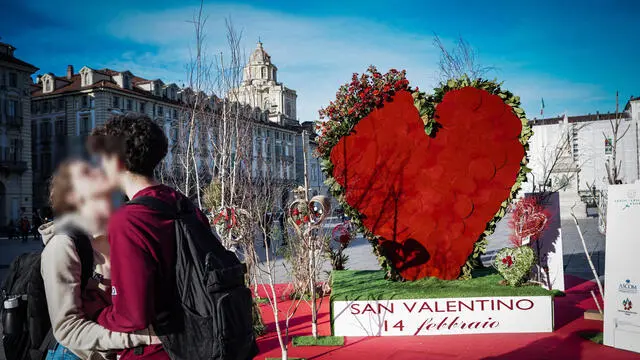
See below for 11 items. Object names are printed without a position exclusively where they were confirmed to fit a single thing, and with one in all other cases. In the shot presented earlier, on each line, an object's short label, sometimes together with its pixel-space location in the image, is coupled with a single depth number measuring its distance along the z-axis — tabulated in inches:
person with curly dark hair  69.2
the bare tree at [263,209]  227.4
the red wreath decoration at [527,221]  355.6
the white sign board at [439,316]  274.4
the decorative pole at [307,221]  253.4
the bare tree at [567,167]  1192.0
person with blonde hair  75.9
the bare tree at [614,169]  266.1
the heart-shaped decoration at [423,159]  316.2
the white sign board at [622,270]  231.3
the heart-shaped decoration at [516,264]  306.2
